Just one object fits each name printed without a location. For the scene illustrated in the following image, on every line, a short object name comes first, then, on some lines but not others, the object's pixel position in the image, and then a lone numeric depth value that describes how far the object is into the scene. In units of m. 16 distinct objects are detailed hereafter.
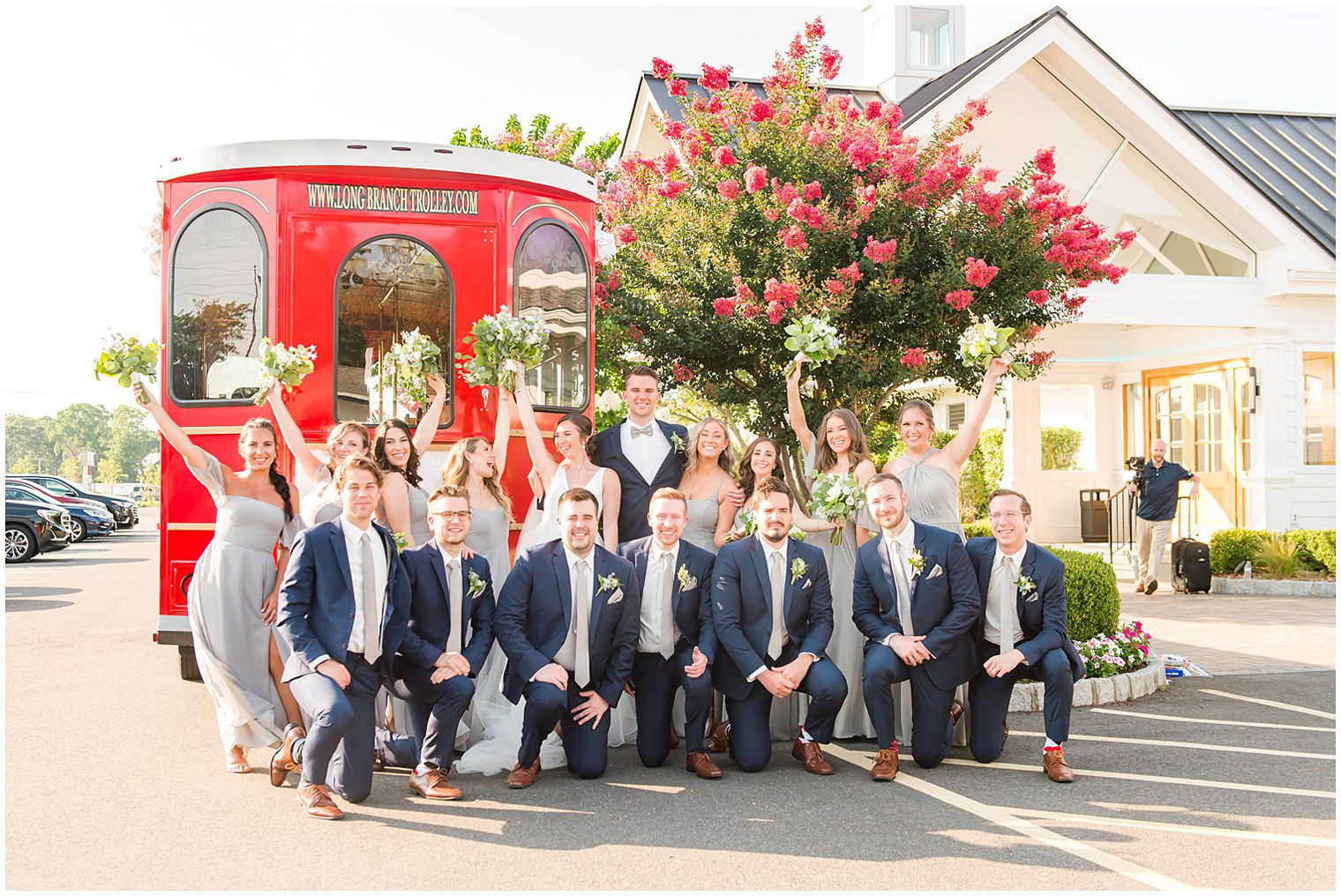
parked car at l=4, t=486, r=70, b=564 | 22.55
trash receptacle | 19.50
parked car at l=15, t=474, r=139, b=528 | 30.91
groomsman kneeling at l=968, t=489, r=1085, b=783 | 6.21
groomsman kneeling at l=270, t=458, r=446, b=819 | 5.32
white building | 15.62
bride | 6.21
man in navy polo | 14.36
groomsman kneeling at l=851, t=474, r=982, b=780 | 6.19
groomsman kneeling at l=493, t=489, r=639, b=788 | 5.96
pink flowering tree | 9.66
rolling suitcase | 14.52
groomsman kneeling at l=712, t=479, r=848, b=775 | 6.16
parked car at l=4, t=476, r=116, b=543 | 26.72
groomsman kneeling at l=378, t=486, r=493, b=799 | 5.75
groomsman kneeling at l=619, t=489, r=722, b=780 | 6.23
